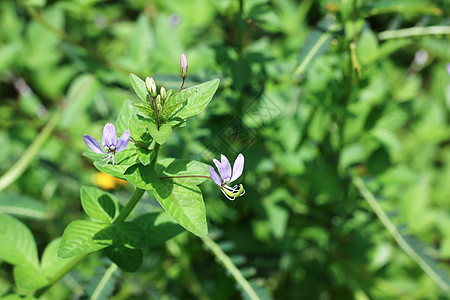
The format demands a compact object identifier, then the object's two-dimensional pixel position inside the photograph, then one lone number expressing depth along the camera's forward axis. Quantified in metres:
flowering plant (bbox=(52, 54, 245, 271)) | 0.39
